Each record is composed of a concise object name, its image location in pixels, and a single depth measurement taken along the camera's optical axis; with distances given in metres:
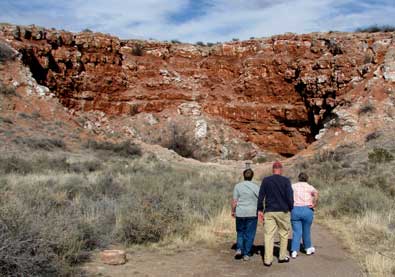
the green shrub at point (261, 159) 36.38
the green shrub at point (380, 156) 21.20
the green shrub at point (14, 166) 17.44
